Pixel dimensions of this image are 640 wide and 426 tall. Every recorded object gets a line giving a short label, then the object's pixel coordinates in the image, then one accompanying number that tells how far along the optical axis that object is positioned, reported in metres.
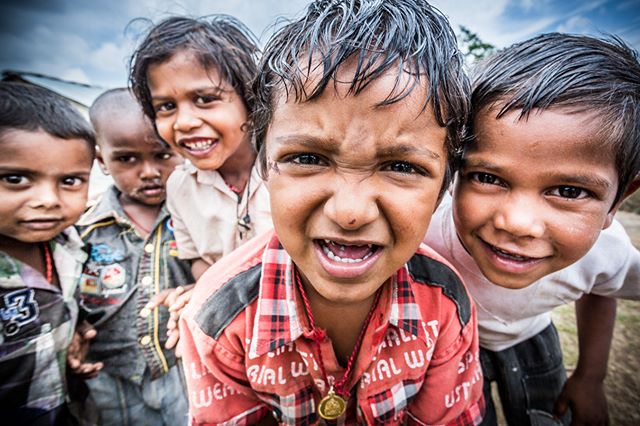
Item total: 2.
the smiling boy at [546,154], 0.29
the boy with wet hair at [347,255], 0.25
